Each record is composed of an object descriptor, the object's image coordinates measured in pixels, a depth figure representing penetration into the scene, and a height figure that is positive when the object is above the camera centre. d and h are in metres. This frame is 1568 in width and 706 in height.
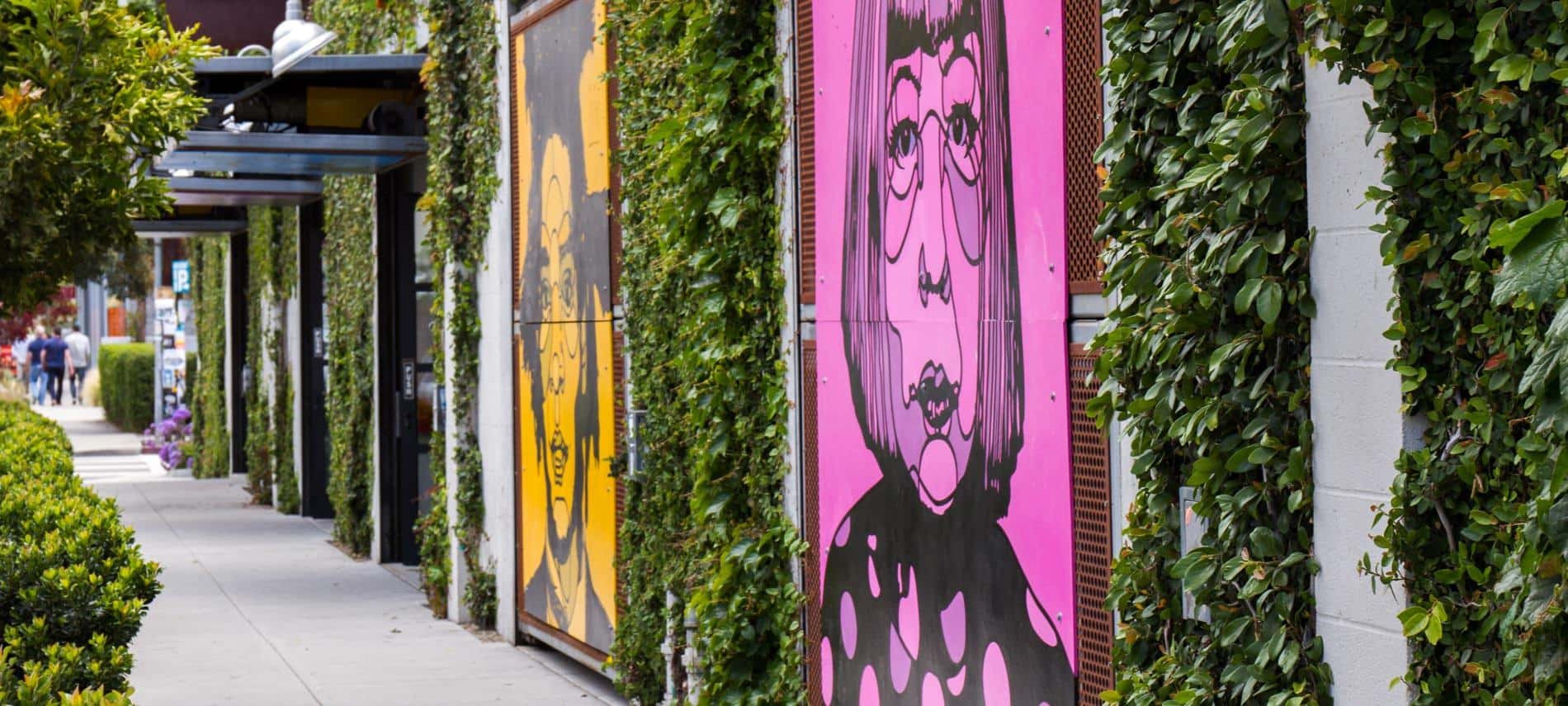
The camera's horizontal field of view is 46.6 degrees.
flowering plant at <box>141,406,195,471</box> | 24.61 -1.09
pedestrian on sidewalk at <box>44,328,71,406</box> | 44.25 +0.07
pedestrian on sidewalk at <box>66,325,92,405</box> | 46.31 +0.12
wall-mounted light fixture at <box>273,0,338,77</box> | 10.40 +1.84
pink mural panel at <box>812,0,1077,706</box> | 4.74 -0.02
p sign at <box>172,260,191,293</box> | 29.22 +1.38
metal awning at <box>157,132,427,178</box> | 11.64 +1.39
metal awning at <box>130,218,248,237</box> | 20.72 +1.55
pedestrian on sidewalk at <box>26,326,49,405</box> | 44.09 -0.10
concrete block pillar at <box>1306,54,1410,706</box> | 3.44 -0.10
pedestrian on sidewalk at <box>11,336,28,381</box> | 56.01 +0.36
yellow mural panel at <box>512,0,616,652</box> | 8.49 +0.13
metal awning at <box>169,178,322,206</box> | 15.34 +1.49
